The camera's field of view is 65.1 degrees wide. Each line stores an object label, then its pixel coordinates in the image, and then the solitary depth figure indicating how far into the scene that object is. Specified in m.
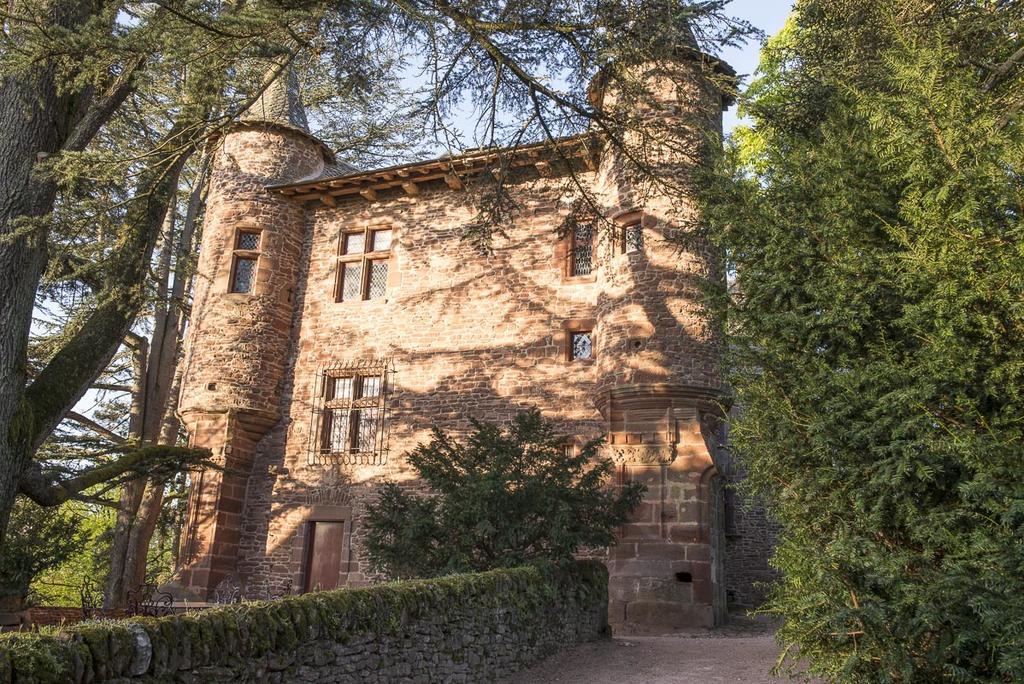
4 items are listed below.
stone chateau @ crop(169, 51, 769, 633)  11.09
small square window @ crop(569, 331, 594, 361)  12.77
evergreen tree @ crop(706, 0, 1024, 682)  4.84
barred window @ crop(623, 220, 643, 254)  12.01
